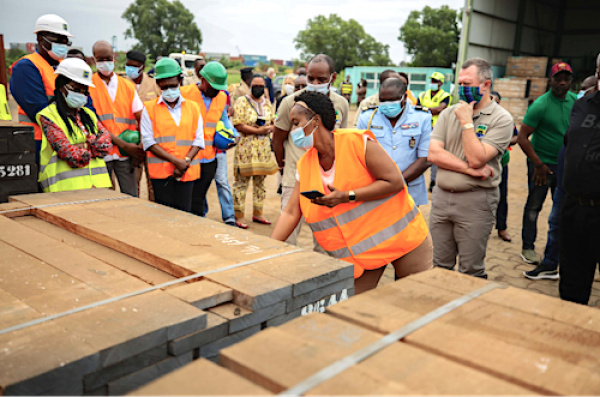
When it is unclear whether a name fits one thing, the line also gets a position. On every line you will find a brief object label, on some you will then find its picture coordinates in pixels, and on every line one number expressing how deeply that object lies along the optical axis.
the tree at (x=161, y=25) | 64.00
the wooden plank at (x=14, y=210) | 3.09
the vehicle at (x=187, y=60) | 14.15
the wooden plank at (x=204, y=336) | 1.67
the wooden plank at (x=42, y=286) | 1.81
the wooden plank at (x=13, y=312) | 1.66
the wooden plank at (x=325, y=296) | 2.07
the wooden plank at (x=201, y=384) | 1.17
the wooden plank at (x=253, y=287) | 1.91
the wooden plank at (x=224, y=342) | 1.80
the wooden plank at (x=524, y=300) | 1.75
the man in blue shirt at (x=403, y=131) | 4.29
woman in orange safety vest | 2.86
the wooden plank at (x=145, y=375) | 1.55
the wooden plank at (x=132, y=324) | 1.51
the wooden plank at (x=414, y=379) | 1.21
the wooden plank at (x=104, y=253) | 2.24
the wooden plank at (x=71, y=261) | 2.02
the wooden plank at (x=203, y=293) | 1.85
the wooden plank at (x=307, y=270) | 2.07
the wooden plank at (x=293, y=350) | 1.26
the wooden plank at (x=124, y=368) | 1.49
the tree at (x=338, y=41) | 72.06
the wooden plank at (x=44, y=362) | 1.33
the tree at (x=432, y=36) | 47.50
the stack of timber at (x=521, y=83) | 17.94
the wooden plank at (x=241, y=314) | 1.86
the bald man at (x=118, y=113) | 5.03
